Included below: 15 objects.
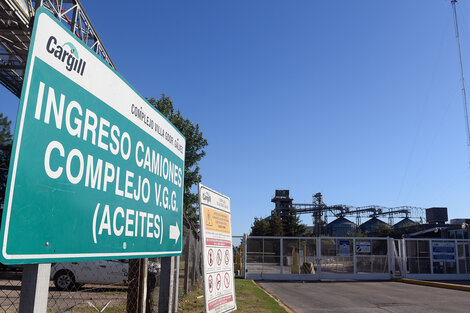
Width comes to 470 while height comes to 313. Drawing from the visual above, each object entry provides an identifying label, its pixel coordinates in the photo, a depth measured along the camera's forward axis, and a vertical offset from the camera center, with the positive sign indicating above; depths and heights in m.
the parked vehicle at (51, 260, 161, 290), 12.44 -1.13
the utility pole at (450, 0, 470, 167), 36.66 +21.23
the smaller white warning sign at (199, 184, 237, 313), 5.84 -0.17
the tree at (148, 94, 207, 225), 30.95 +7.45
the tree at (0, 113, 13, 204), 21.64 +5.18
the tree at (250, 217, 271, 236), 55.70 +1.92
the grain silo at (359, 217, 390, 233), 83.44 +3.94
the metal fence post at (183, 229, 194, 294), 10.77 -0.58
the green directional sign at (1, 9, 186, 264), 1.84 +0.42
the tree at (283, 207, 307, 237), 51.09 +1.81
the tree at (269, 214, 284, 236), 52.81 +1.86
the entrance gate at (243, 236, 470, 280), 23.86 -0.87
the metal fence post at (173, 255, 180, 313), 7.28 -0.95
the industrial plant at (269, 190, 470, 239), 81.12 +5.74
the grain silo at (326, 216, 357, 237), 80.97 +3.26
